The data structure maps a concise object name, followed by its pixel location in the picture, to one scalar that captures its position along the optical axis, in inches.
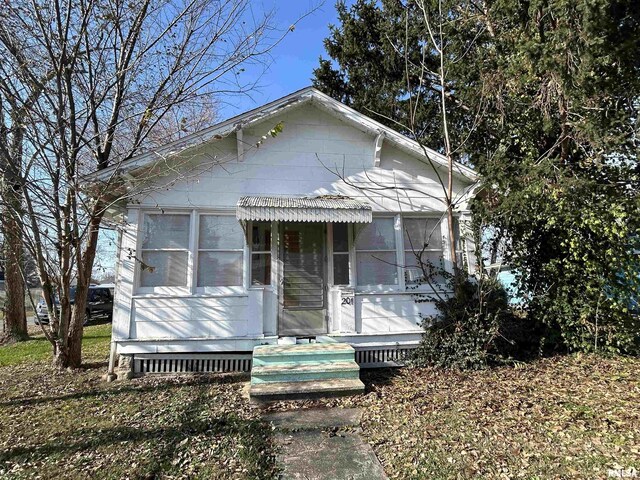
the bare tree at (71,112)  225.5
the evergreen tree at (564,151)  206.8
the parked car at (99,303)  642.2
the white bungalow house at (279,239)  248.5
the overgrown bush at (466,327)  241.8
